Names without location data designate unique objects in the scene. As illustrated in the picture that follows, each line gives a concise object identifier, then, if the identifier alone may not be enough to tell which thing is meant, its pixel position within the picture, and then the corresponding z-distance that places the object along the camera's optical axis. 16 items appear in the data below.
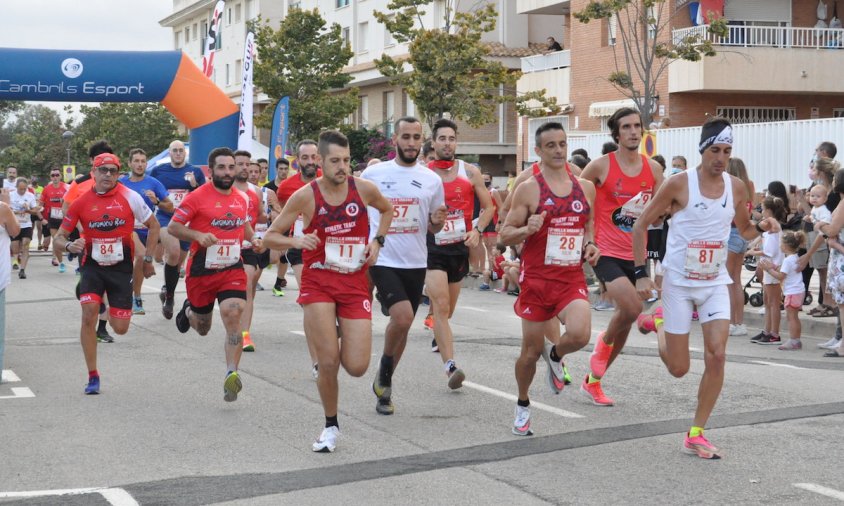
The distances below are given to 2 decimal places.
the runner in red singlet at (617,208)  9.08
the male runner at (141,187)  14.12
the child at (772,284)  13.59
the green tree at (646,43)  28.61
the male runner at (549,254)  7.95
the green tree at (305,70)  49.62
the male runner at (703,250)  7.35
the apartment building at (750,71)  32.69
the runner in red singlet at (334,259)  7.61
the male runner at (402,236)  8.89
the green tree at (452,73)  34.97
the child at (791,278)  13.23
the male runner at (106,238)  10.23
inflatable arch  20.73
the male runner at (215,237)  9.78
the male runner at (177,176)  16.16
